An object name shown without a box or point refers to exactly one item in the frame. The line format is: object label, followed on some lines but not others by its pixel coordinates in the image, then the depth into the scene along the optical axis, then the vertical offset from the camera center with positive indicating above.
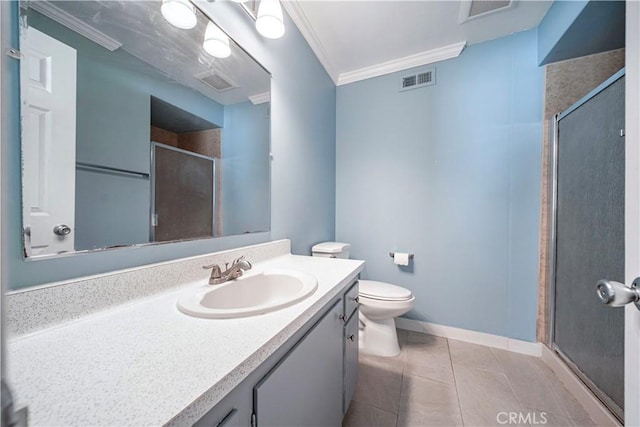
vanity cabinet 0.47 -0.46
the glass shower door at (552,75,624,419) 1.07 -0.12
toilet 1.53 -0.66
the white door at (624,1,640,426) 0.50 +0.02
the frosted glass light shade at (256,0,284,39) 1.10 +0.94
